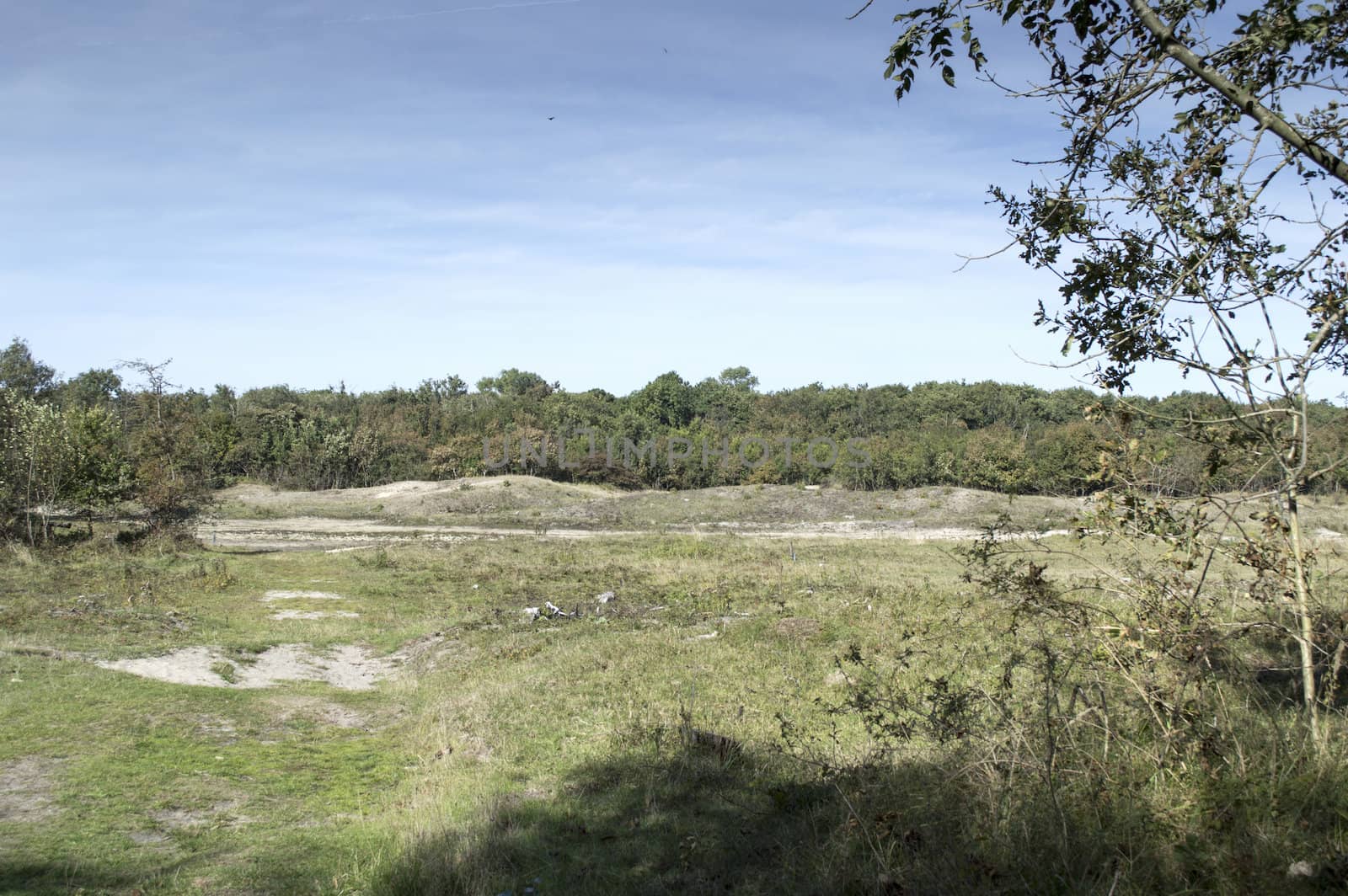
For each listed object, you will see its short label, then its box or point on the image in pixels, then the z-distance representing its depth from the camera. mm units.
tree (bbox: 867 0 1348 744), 4496
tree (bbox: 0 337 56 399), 76562
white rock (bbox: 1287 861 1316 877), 3861
